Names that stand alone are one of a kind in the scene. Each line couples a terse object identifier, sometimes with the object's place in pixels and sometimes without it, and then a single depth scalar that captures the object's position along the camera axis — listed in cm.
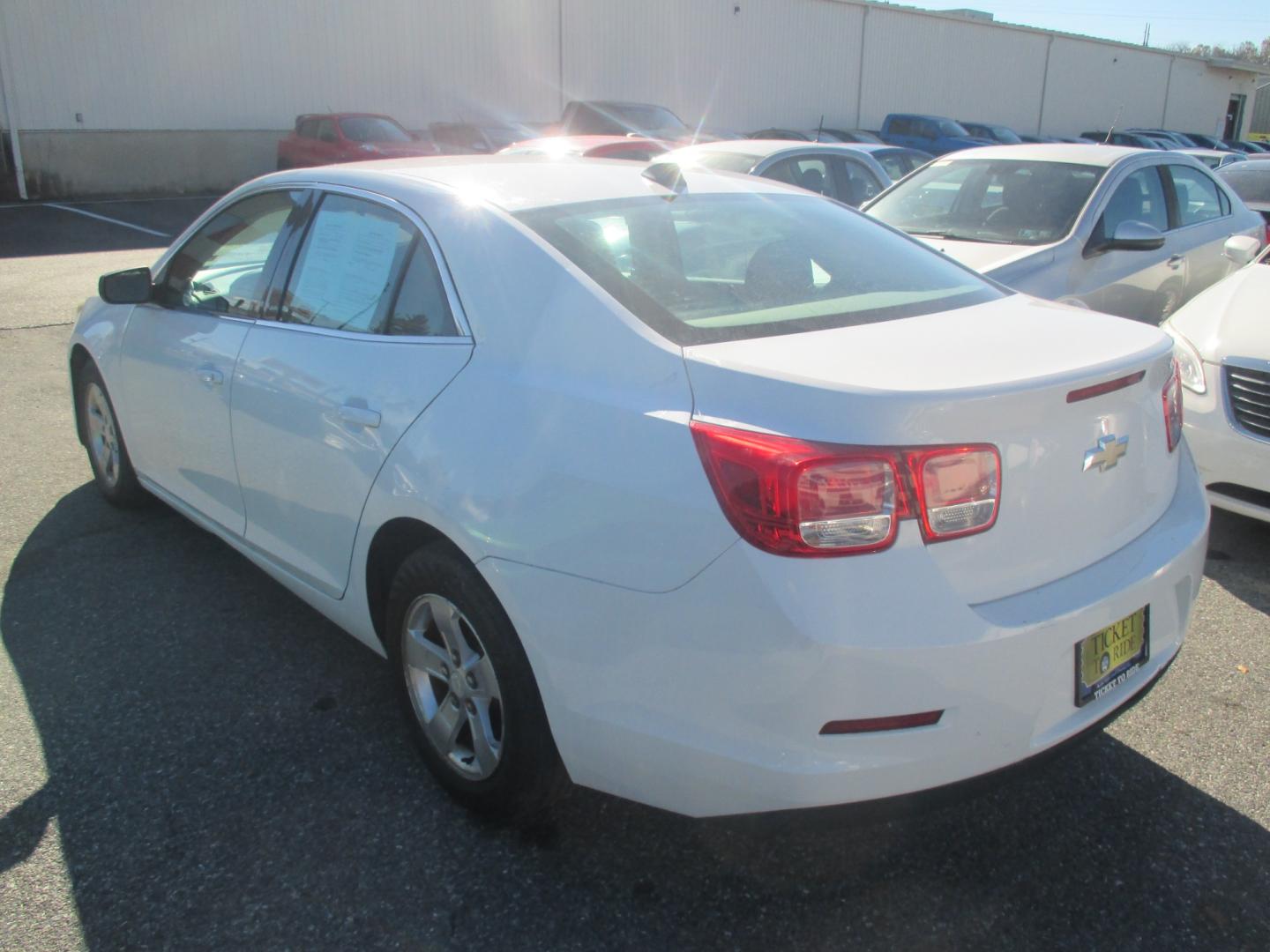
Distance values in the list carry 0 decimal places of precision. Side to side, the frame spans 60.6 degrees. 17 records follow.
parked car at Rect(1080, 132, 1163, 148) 3084
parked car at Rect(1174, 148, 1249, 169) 1349
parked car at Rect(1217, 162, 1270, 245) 991
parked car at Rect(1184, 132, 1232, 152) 3450
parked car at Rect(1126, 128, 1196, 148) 3294
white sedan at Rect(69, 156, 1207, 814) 205
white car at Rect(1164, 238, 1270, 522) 434
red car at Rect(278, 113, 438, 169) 1927
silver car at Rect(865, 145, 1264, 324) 629
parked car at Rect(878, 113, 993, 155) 2677
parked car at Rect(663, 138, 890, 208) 887
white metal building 2056
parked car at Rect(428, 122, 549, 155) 2141
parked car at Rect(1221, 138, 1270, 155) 3419
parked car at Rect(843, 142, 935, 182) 1288
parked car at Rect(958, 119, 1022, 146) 2845
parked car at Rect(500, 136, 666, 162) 1288
